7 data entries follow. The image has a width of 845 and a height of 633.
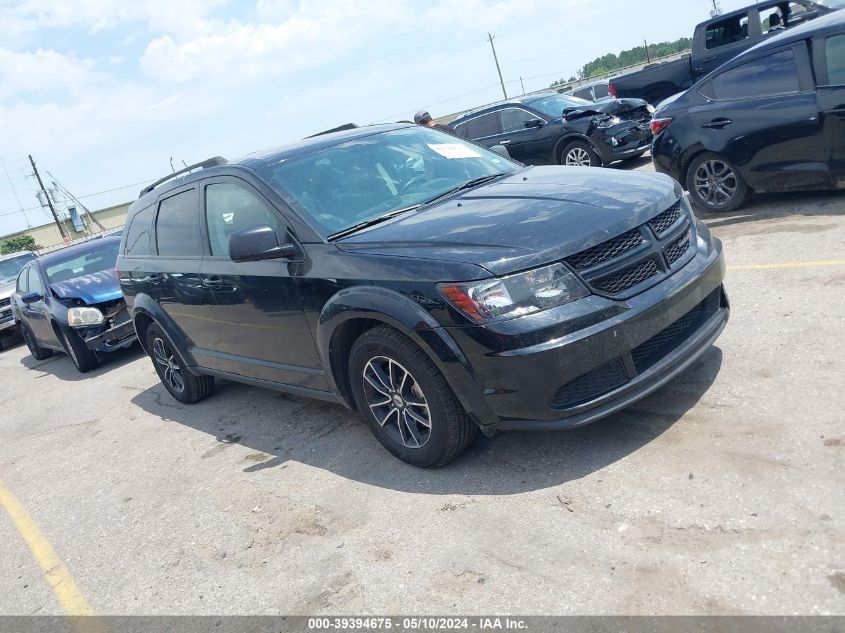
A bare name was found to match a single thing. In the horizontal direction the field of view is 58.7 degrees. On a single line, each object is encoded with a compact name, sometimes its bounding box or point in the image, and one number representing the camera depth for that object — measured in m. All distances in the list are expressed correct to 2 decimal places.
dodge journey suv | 3.50
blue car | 9.59
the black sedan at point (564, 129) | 12.29
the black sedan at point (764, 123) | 6.84
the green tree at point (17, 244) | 53.84
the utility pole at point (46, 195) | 52.52
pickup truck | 13.60
